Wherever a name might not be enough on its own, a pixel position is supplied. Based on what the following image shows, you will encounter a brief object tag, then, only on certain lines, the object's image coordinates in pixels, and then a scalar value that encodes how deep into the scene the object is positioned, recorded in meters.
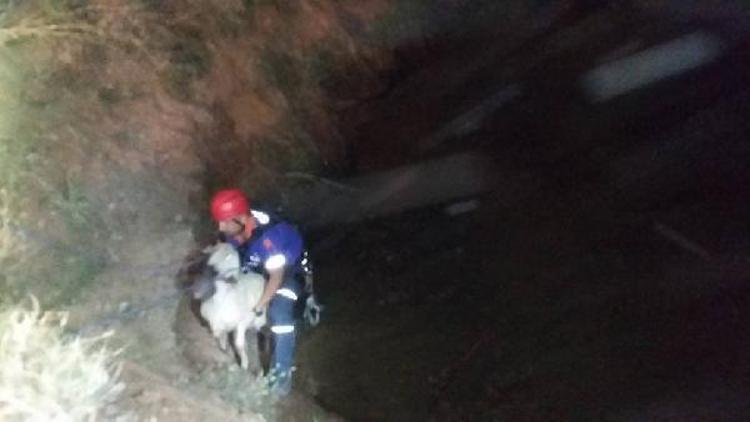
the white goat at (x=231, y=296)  7.29
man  7.27
